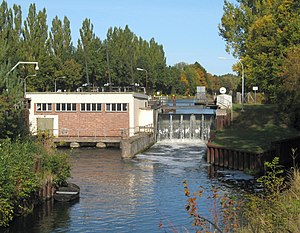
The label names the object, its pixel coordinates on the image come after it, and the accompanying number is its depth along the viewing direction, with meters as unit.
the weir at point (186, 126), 67.94
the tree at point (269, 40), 60.50
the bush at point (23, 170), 23.34
